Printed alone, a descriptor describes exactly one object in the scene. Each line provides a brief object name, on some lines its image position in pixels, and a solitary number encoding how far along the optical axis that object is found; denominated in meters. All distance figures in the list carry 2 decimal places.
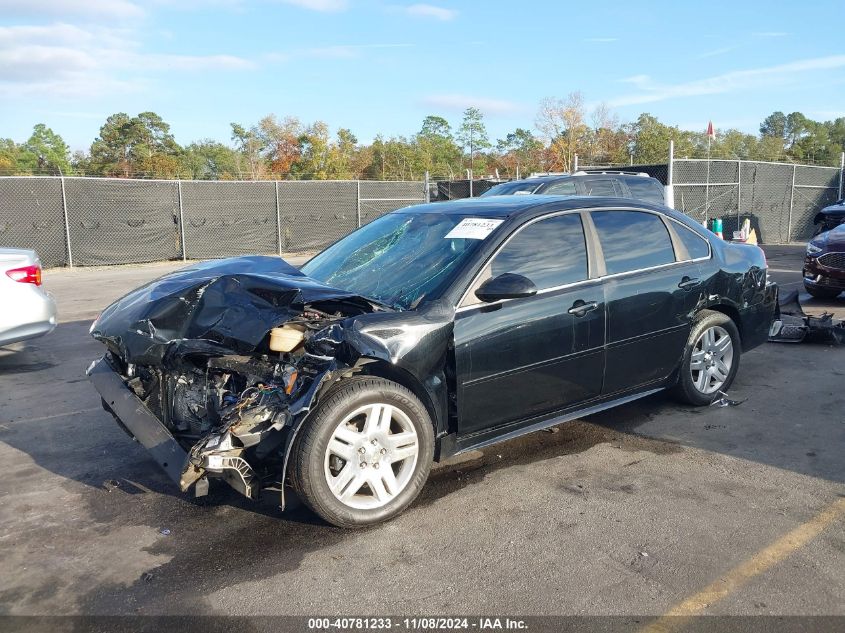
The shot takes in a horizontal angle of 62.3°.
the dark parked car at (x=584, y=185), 10.87
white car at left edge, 6.84
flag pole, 18.77
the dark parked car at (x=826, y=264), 9.45
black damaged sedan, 3.54
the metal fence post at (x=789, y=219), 21.14
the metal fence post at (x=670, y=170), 16.89
